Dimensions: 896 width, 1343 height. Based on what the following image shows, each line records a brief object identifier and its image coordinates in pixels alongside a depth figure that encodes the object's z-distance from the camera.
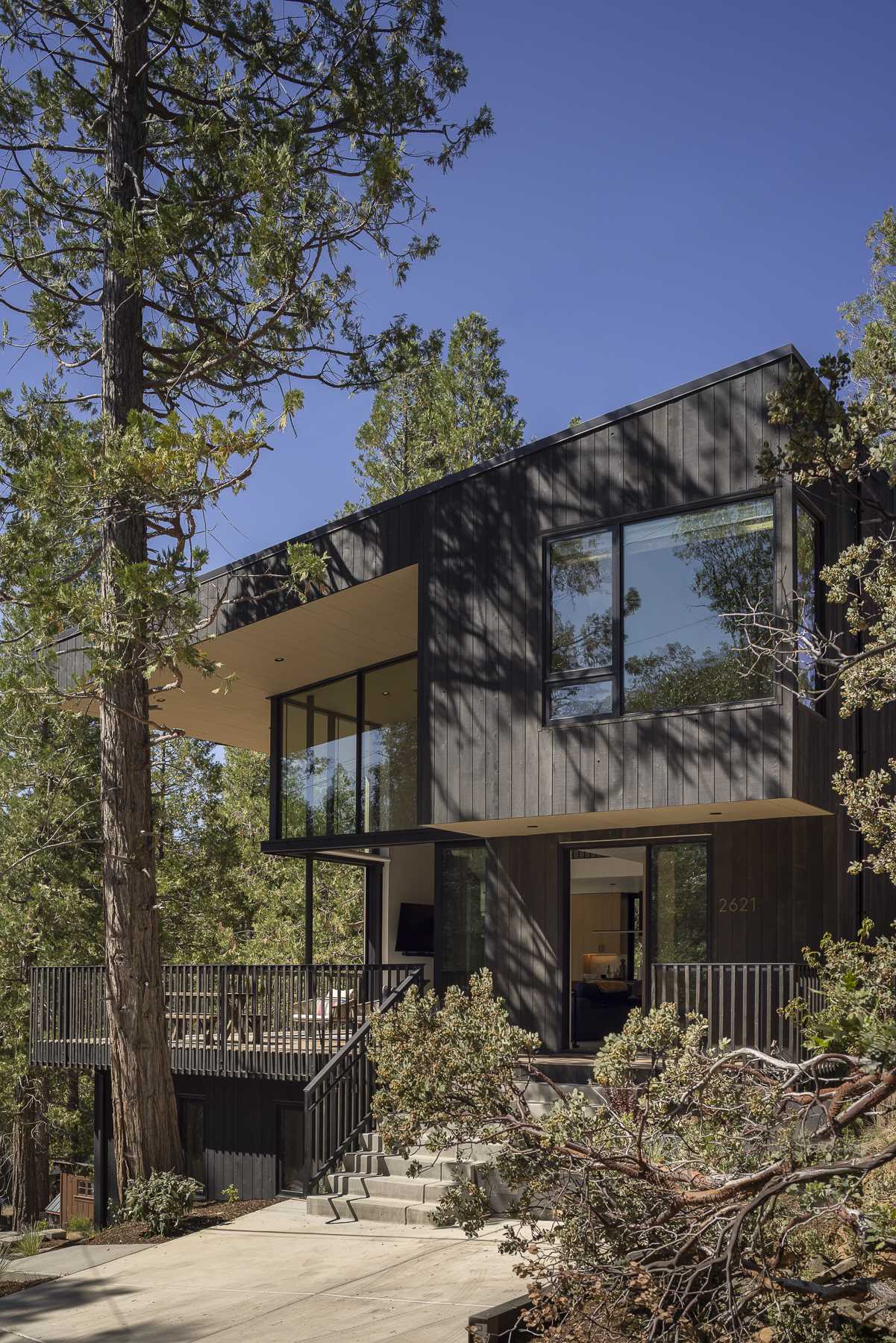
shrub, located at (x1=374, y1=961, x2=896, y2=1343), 5.00
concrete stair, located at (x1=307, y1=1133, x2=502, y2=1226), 9.91
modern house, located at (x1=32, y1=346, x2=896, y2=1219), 10.49
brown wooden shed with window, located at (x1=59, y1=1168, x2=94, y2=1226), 16.41
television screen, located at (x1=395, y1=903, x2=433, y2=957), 17.31
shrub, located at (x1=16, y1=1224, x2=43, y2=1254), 11.00
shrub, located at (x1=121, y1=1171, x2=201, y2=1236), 11.19
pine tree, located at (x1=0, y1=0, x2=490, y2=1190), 11.52
